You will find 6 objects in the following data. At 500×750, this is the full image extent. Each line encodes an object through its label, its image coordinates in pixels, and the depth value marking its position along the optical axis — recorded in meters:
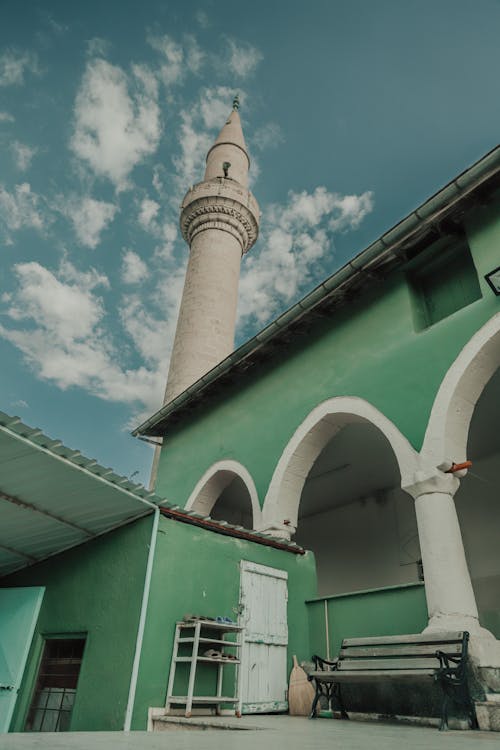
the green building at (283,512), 5.02
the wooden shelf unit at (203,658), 4.90
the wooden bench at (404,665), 4.02
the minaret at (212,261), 14.18
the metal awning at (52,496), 4.63
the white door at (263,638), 5.59
